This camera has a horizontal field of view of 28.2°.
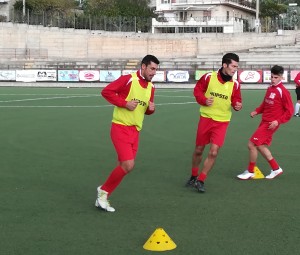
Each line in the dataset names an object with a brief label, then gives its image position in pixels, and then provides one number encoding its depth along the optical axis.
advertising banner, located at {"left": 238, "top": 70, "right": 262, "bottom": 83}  44.16
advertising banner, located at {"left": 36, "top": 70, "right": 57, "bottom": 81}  46.12
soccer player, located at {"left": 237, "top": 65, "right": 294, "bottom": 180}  9.87
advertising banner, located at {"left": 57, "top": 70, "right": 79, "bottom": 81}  46.09
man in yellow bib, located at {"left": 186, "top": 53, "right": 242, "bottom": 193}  9.03
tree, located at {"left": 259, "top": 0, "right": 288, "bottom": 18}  94.62
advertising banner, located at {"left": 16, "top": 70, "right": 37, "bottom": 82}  46.25
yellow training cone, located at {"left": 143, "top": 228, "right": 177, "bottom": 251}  6.14
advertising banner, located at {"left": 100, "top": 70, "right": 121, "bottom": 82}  45.66
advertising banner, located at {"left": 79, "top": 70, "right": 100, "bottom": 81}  45.69
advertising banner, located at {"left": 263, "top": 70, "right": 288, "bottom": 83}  43.78
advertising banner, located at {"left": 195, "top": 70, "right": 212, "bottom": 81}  45.22
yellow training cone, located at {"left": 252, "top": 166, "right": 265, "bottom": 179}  10.23
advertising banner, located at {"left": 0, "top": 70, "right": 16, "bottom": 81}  46.53
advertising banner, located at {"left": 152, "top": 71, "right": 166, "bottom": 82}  45.41
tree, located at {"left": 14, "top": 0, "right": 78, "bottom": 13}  80.19
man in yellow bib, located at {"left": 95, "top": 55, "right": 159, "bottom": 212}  7.70
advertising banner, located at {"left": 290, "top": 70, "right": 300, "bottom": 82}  43.49
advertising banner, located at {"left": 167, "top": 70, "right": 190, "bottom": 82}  45.38
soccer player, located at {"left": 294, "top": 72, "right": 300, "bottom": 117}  21.04
